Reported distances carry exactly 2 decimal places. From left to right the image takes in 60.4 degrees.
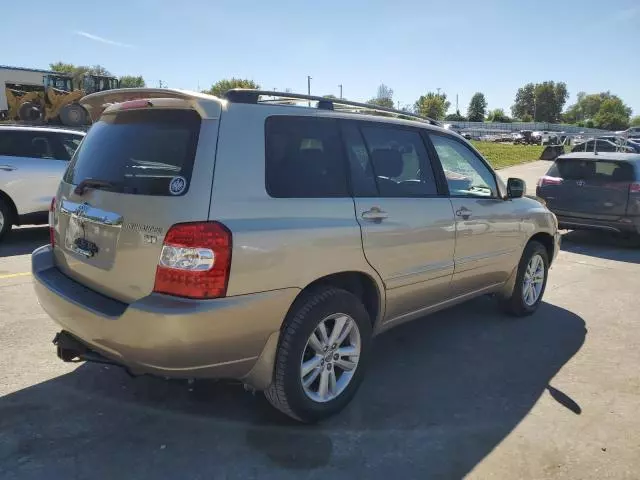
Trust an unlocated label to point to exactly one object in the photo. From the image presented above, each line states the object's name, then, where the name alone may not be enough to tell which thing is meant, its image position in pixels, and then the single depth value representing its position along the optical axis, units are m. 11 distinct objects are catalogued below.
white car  7.81
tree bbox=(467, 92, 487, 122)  141.25
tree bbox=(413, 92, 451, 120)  100.31
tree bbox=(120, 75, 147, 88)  93.11
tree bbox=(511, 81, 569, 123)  137.85
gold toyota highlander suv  2.65
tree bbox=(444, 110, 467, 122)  121.44
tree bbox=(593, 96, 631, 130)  117.44
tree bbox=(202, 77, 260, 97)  71.40
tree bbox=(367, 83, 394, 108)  136.00
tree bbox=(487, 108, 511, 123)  128.69
